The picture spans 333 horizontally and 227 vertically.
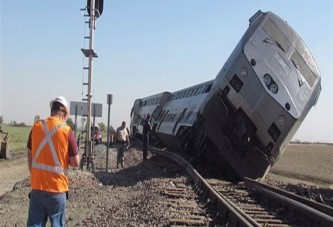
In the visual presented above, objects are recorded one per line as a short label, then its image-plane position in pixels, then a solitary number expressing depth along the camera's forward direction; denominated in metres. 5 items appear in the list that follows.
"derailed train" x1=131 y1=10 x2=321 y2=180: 11.65
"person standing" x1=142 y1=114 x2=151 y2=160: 19.09
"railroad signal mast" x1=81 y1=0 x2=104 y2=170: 15.86
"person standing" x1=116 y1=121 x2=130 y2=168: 17.47
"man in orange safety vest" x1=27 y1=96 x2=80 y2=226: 4.81
